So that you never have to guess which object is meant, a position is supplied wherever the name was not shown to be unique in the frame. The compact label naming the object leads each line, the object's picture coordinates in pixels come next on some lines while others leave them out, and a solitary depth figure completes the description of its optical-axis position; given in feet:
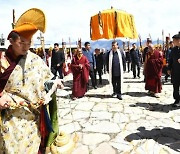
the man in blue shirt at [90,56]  22.19
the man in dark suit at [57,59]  23.55
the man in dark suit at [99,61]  25.93
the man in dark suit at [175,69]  14.36
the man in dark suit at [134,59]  27.97
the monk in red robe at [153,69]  17.80
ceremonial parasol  21.27
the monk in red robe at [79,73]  18.80
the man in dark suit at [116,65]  17.64
